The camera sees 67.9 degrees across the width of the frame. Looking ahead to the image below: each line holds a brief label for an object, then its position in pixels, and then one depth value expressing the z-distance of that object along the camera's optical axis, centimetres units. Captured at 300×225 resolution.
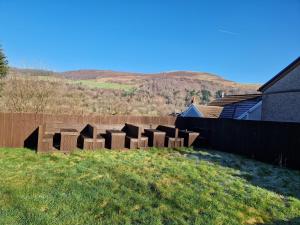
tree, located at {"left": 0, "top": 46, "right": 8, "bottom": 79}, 1315
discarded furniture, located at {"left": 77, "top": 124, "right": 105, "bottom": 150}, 771
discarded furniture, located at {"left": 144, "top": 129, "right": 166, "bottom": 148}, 875
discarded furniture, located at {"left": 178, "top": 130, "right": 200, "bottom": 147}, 919
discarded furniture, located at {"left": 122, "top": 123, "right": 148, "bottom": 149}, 828
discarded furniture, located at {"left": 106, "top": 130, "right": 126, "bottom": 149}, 814
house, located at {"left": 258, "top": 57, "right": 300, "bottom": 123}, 1142
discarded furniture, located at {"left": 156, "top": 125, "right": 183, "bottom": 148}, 889
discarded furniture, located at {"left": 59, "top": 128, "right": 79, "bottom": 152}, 736
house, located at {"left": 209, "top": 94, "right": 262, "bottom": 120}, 1451
